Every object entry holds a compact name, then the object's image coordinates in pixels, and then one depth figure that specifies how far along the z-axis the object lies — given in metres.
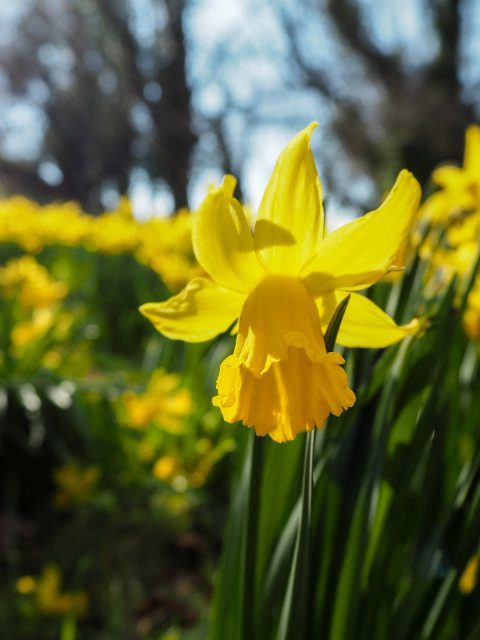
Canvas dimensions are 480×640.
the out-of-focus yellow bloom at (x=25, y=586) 0.58
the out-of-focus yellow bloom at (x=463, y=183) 0.49
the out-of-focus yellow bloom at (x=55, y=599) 0.55
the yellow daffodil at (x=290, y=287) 0.24
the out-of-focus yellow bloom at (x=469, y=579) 0.36
